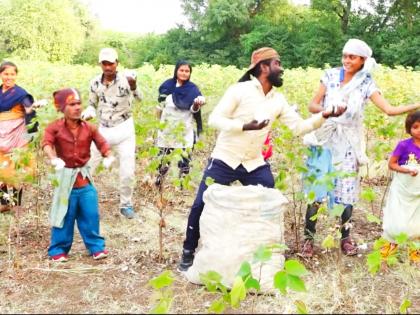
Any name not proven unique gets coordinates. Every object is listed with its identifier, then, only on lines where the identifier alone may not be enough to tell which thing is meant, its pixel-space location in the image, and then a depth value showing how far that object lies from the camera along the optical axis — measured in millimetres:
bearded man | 3166
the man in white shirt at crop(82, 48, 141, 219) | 4418
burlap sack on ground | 3070
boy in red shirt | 3455
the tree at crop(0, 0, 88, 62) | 32094
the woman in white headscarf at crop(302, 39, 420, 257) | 3510
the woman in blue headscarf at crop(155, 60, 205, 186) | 5285
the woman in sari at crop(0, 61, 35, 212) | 4391
